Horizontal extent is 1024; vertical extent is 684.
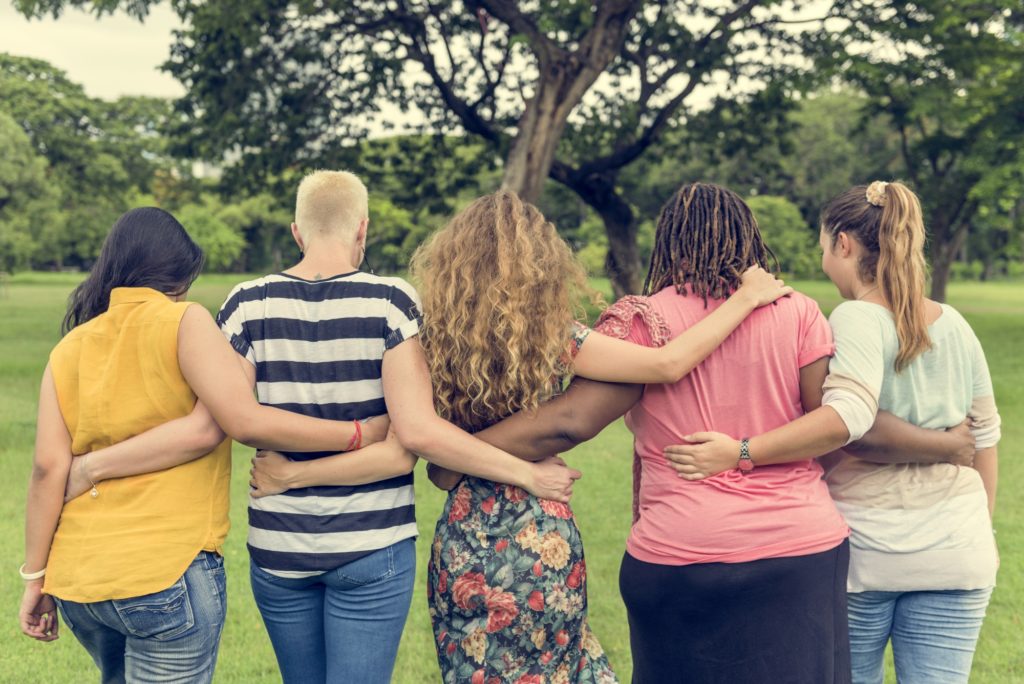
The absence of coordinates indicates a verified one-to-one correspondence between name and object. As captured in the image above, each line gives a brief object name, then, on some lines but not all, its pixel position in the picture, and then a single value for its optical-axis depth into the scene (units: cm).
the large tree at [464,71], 1523
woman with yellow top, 244
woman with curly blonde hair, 253
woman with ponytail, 263
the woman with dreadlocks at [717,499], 246
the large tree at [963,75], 1692
